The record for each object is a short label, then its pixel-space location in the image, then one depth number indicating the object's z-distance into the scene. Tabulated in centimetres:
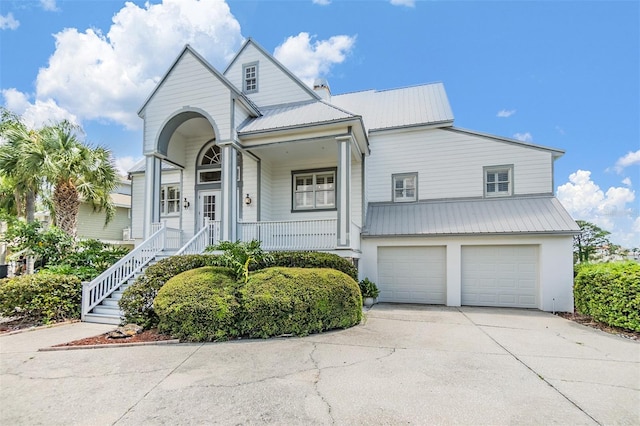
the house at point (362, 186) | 1025
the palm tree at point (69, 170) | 1147
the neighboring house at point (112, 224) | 2088
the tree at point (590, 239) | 1620
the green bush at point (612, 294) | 700
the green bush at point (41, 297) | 750
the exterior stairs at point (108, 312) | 788
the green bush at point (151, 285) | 689
